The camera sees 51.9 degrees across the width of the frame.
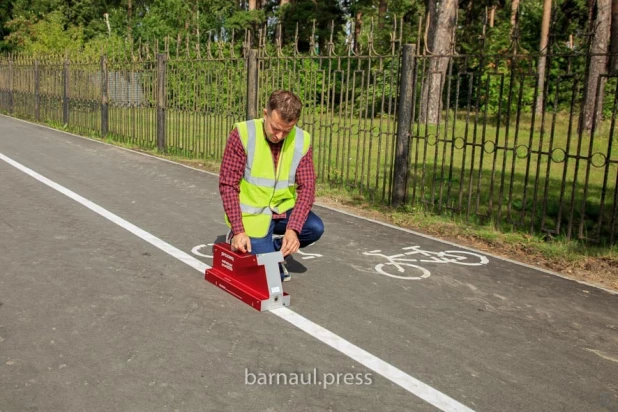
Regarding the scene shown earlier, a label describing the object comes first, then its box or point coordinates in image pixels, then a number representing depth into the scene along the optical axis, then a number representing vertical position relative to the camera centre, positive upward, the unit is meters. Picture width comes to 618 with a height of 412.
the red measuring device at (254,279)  4.98 -1.55
